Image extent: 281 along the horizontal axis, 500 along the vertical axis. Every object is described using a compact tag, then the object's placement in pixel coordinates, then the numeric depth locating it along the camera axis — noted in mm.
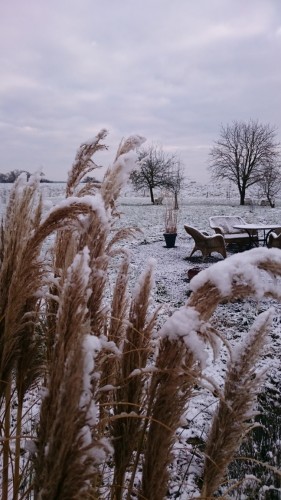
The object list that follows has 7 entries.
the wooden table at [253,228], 11617
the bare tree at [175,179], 39881
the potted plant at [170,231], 12442
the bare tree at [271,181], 34212
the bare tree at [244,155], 36375
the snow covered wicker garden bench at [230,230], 12156
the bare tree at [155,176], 39656
